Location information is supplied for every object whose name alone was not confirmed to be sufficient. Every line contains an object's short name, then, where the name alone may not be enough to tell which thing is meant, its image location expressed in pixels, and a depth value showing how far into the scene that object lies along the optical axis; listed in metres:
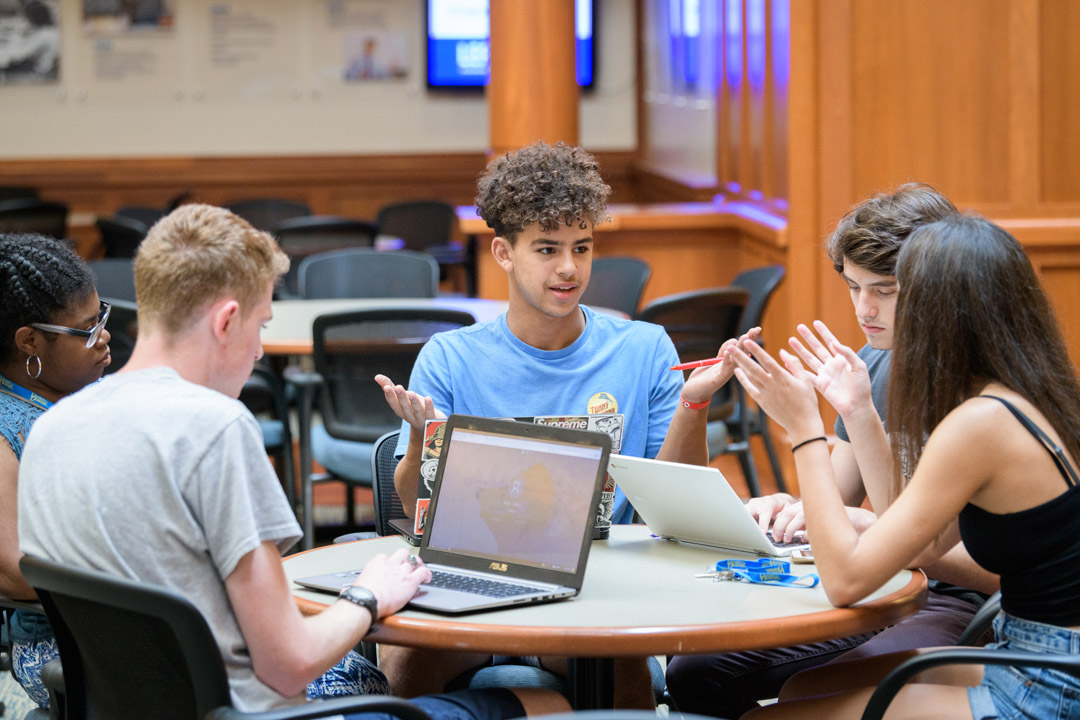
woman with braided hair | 4.22
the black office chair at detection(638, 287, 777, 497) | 8.02
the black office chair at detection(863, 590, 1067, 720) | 3.27
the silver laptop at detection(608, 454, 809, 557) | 3.79
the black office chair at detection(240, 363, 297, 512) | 8.11
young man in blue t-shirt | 4.79
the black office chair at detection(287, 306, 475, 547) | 7.50
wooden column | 12.12
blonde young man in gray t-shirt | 3.01
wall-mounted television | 18.87
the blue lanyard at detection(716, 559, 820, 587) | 3.75
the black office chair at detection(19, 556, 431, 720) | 2.92
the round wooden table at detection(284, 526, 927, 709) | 3.26
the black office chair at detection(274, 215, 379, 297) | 12.66
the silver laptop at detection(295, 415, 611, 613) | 3.60
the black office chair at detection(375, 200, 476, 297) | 16.23
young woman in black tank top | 3.44
